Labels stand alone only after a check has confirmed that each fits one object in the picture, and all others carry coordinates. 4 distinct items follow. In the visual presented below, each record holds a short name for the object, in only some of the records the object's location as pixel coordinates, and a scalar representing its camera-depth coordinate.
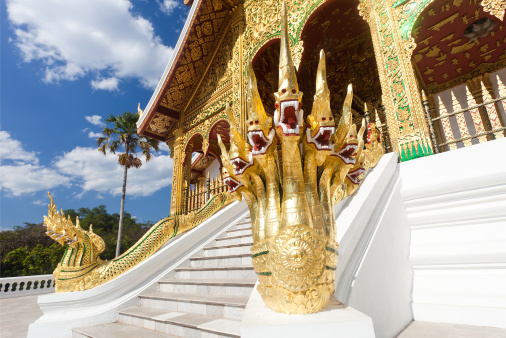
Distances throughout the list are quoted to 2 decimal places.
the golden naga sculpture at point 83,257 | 3.02
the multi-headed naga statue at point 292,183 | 0.93
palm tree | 15.66
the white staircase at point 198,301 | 1.95
